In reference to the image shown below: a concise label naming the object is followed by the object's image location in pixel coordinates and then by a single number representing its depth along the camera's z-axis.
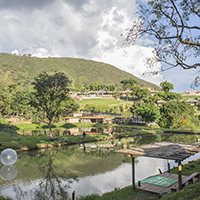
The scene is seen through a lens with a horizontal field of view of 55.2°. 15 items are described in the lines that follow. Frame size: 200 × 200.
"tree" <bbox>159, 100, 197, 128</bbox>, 57.88
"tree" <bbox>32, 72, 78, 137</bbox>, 29.94
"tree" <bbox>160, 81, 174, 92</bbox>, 132.00
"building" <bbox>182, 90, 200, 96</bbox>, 139.40
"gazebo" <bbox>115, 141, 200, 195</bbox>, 9.66
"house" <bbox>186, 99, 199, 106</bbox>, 95.50
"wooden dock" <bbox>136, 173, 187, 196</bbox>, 9.75
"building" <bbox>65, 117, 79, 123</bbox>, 67.50
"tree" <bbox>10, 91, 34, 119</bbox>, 51.91
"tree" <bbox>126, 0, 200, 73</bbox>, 9.88
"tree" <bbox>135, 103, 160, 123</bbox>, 61.34
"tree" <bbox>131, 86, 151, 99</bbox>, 115.88
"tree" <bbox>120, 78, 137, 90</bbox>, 155.62
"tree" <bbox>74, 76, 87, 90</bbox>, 178.18
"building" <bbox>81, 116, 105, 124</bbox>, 70.82
